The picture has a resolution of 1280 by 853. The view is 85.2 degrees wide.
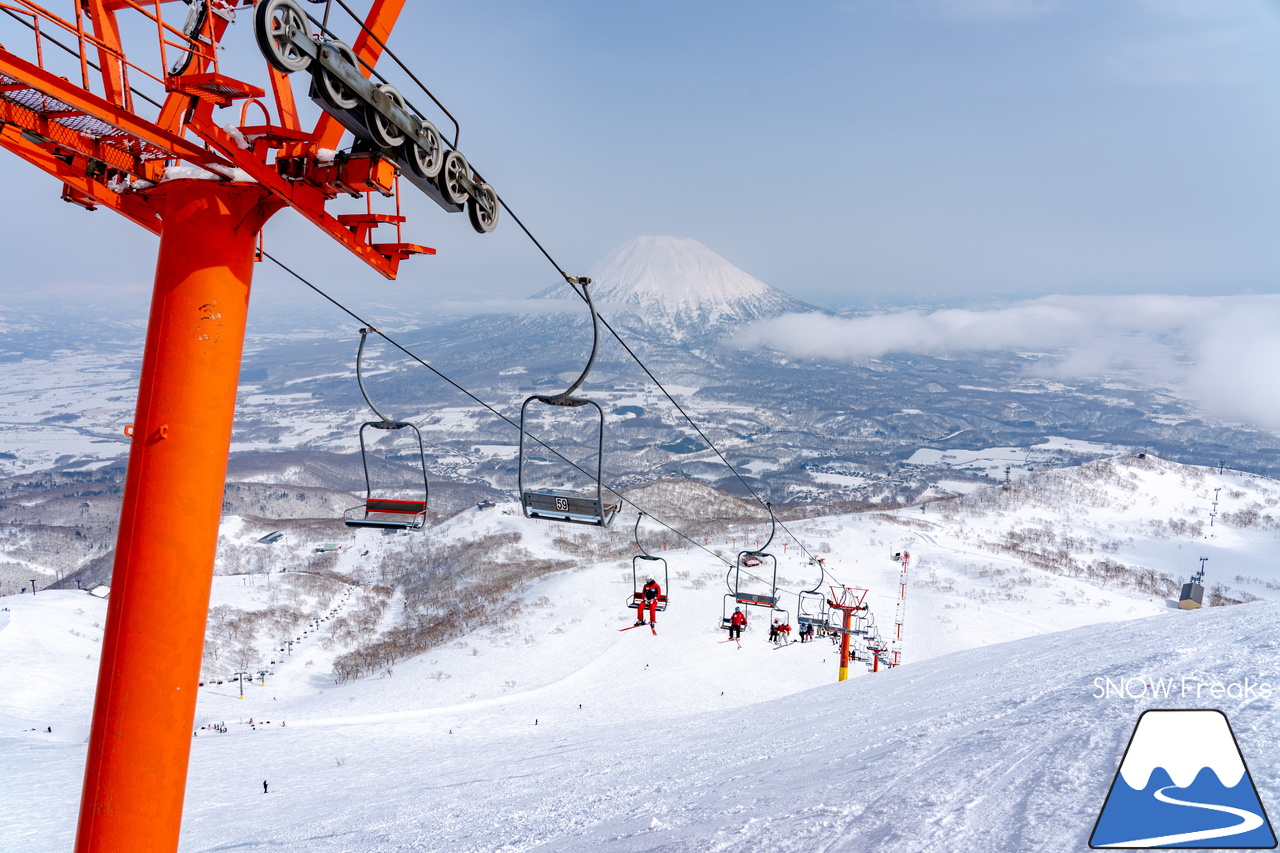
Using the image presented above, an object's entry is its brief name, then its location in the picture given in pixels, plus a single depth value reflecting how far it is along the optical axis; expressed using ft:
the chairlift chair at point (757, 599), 46.12
